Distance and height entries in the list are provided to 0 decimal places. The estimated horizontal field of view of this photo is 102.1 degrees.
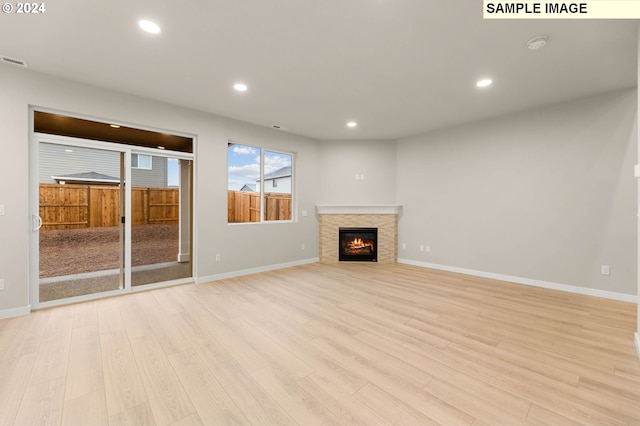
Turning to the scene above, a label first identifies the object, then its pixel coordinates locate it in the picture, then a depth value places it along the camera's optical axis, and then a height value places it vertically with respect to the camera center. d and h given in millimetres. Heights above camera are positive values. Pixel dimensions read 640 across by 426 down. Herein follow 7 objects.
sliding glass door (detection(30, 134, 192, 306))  3174 -121
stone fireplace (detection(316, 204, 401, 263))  5770 -315
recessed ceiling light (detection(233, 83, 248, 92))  3275 +1592
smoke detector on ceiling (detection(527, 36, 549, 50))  2324 +1556
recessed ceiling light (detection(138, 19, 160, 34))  2158 +1565
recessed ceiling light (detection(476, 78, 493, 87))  3131 +1592
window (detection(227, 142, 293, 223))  4734 +519
